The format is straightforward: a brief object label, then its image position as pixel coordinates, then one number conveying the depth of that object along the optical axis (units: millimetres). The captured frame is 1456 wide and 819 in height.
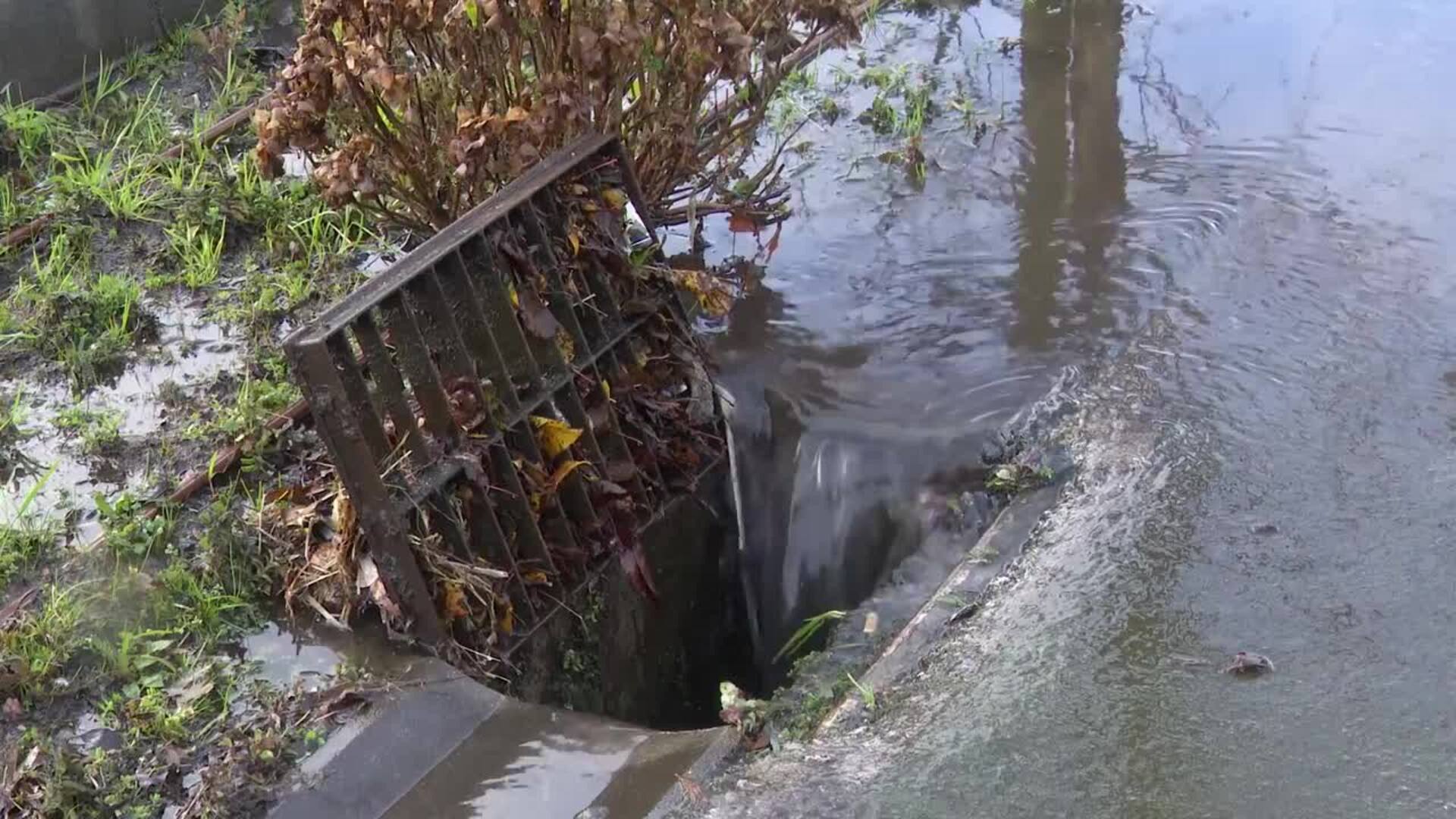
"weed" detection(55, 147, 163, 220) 5648
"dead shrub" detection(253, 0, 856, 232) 4246
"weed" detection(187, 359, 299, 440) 4371
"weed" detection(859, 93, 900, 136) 6211
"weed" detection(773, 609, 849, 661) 3922
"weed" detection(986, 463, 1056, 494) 4016
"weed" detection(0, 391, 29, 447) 4477
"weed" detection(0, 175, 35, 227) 5598
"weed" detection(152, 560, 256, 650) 3738
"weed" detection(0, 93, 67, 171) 6172
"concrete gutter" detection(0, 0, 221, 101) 6570
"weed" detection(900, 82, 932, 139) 6070
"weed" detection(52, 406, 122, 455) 4414
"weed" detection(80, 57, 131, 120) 6543
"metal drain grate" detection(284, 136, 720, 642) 3602
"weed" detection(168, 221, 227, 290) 5273
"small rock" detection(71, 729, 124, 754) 3391
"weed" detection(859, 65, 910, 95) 6520
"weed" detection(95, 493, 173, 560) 3930
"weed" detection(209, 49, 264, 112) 6527
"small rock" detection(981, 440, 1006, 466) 4254
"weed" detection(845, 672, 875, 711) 3311
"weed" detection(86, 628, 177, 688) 3588
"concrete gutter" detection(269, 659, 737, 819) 3197
